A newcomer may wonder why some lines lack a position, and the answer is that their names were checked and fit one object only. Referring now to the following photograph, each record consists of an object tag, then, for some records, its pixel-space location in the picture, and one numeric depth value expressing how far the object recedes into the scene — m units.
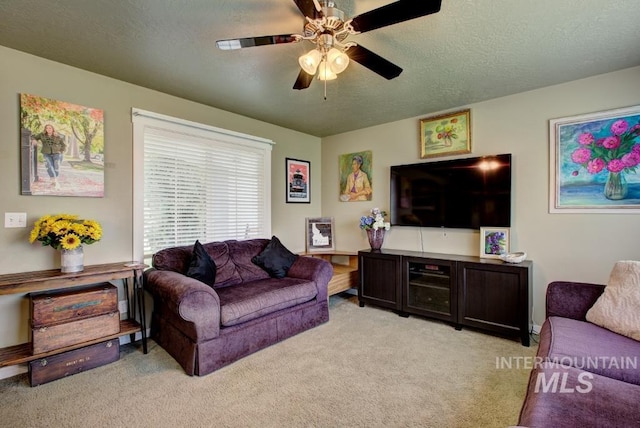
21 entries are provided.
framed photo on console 3.14
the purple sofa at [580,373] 1.12
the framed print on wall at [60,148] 2.35
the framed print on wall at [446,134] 3.46
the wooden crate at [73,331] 2.10
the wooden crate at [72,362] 2.12
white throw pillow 1.76
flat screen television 3.16
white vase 2.30
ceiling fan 1.46
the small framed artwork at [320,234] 4.60
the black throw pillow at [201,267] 2.73
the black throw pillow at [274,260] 3.38
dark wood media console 2.78
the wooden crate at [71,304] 2.12
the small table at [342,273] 3.81
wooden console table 2.03
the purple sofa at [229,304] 2.25
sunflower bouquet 2.23
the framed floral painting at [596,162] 2.57
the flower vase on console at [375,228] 3.90
